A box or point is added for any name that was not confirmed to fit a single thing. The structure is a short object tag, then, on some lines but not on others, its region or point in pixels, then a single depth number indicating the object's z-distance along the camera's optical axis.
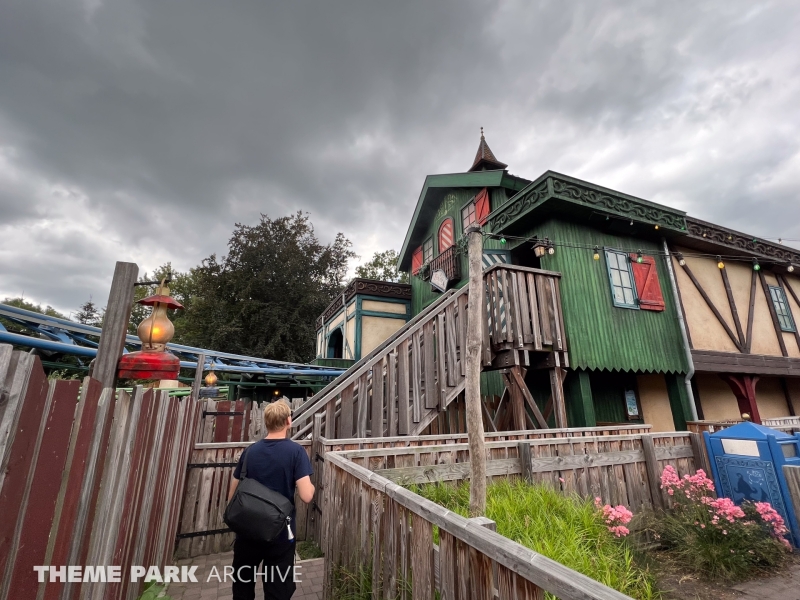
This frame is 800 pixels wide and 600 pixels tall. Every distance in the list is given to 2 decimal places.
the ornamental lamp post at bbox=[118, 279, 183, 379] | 3.21
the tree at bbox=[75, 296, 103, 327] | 39.00
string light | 9.64
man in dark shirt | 2.59
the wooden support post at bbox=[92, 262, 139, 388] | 3.01
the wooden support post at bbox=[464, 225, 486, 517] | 3.78
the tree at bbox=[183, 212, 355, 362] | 26.80
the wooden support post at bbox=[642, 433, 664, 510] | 5.98
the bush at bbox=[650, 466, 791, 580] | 4.54
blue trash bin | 5.32
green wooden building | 9.44
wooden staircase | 6.32
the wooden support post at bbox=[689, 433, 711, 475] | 6.40
